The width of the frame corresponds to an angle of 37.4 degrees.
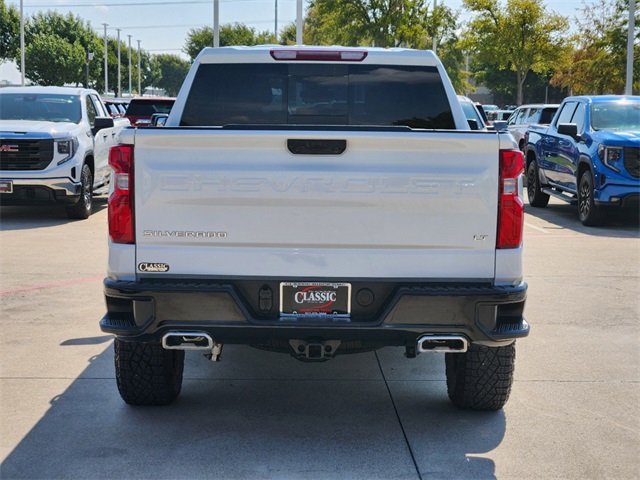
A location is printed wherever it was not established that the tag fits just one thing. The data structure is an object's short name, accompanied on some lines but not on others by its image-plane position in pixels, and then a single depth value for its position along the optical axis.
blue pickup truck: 13.95
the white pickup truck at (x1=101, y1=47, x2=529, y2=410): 4.65
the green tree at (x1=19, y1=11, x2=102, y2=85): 86.62
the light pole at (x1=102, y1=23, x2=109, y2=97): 99.43
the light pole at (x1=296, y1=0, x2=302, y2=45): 29.64
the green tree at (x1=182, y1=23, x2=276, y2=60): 114.43
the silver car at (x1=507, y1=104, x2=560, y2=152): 22.84
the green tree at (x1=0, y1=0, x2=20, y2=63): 81.50
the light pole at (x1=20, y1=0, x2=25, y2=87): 64.76
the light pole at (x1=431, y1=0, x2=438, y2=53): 48.58
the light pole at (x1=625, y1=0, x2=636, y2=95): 31.73
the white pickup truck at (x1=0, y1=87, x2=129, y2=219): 14.27
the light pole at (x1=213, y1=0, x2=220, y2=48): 31.34
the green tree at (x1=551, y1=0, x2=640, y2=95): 40.59
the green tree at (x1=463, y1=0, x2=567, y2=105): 53.19
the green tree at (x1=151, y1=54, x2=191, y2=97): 181.25
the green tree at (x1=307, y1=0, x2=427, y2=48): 45.03
